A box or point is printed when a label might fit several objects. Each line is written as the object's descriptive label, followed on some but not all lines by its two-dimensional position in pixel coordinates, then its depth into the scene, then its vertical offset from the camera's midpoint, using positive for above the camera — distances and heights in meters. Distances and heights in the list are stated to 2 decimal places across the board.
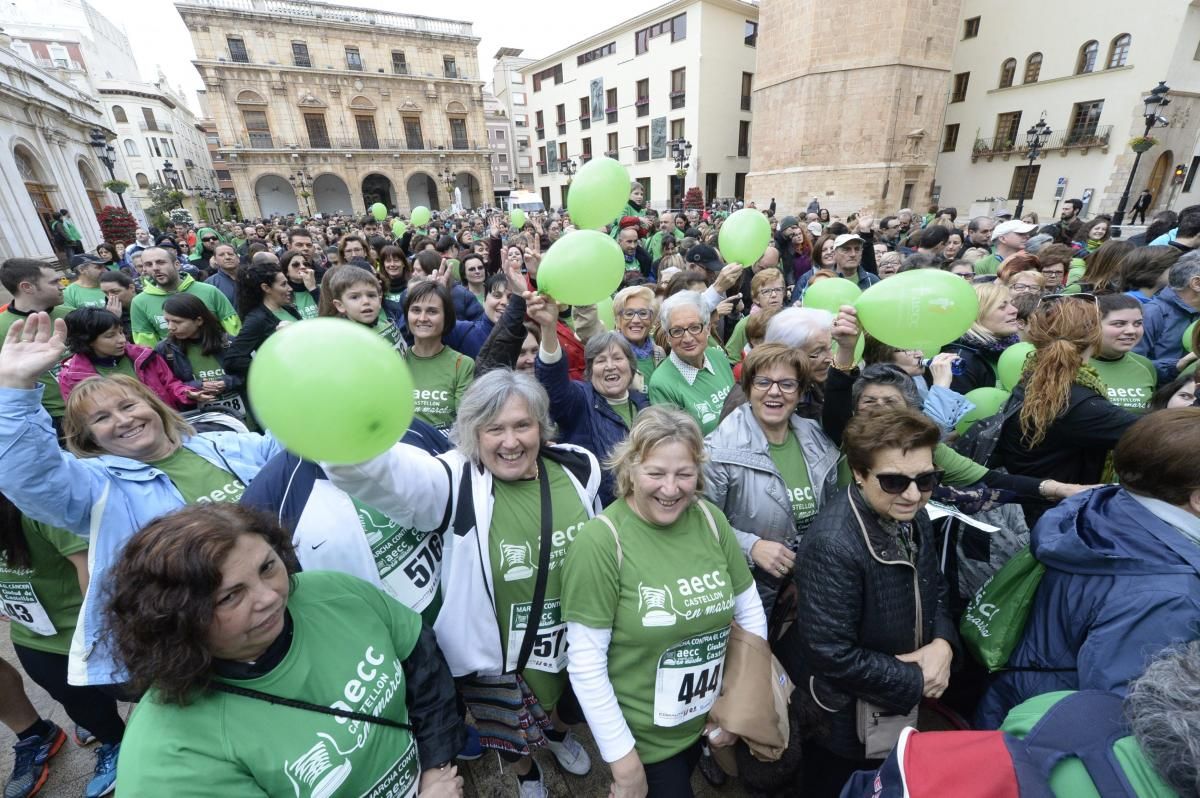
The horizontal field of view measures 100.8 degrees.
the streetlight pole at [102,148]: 13.85 +2.12
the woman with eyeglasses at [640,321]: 3.47 -0.78
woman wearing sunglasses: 1.61 -1.22
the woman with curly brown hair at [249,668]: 1.10 -1.06
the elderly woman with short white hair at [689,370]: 2.80 -0.93
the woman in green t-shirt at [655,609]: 1.62 -1.27
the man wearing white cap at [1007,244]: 5.55 -0.61
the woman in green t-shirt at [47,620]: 1.88 -1.51
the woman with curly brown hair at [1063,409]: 2.09 -0.89
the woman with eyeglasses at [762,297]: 3.96 -0.79
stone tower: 19.58 +3.73
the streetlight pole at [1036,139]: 17.19 +1.68
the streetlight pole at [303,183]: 33.91 +2.26
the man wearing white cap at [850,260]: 5.24 -0.67
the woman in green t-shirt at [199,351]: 3.54 -0.88
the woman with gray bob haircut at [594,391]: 2.41 -0.92
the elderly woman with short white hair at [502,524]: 1.75 -1.08
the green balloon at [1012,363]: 2.67 -0.90
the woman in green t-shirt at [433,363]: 2.99 -0.88
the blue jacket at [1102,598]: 1.32 -1.10
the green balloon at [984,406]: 2.63 -1.09
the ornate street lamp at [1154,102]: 10.84 +1.61
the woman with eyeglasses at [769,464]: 2.14 -1.11
